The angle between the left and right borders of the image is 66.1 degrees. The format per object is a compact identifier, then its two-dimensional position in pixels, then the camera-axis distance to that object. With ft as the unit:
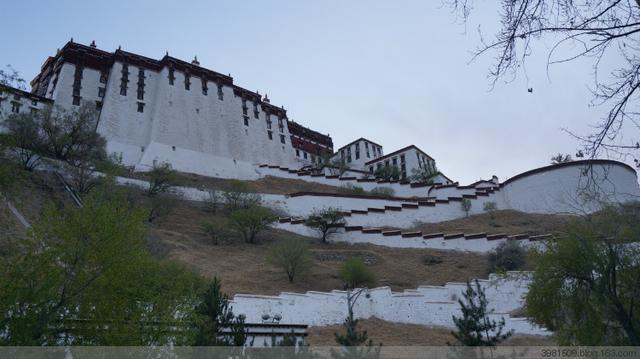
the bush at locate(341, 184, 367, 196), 148.66
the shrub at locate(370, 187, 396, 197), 153.36
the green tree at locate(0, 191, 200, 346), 29.78
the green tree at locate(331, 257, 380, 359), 72.74
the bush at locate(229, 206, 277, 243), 97.76
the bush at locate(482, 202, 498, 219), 129.90
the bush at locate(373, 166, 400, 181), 187.11
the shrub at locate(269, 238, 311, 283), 76.13
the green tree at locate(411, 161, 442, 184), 190.08
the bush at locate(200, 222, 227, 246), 92.36
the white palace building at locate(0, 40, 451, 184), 141.18
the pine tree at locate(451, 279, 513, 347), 40.30
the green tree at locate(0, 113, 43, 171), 98.44
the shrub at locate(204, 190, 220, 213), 115.75
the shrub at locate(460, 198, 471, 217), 129.90
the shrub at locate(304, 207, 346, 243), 107.14
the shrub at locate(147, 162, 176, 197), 112.06
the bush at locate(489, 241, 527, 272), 83.41
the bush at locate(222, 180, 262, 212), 114.32
